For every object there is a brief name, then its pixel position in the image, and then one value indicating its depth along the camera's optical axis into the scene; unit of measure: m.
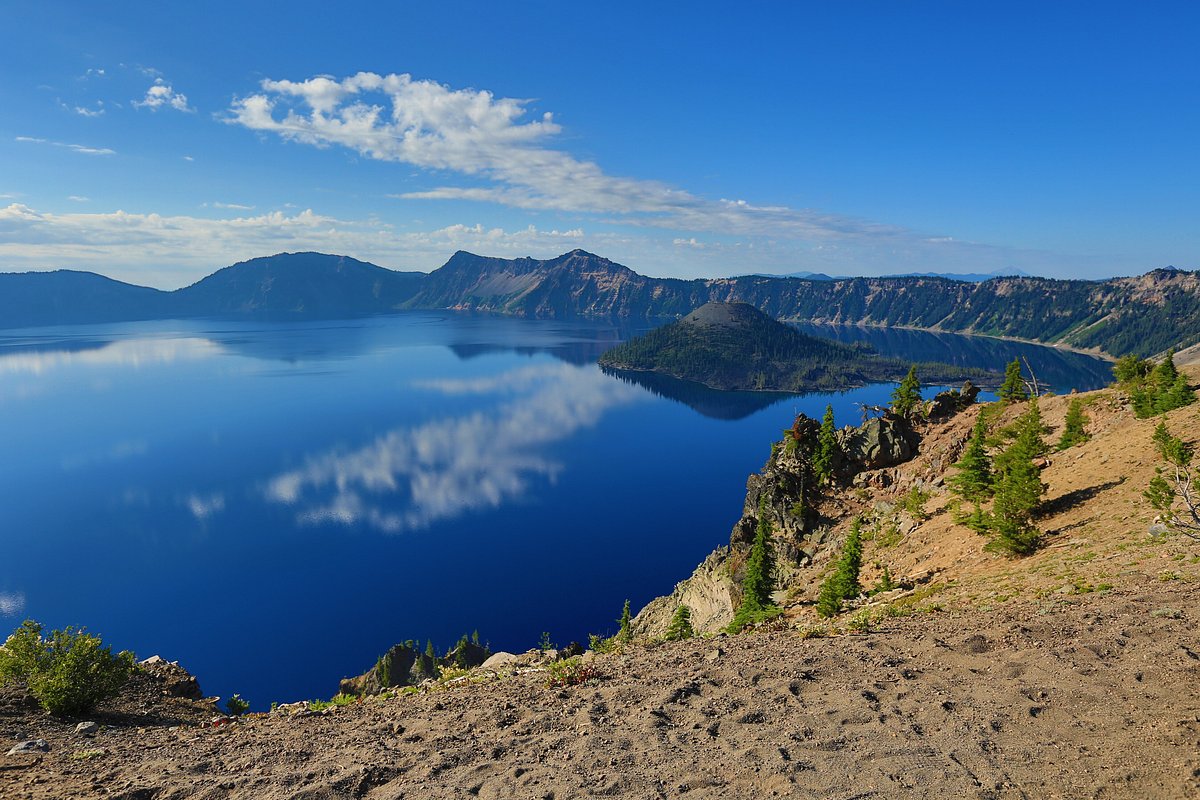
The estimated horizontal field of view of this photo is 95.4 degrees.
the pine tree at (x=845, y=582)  30.86
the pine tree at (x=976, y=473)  41.81
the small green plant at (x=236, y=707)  26.34
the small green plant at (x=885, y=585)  34.81
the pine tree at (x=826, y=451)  63.75
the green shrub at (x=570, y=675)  20.91
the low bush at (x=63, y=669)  21.59
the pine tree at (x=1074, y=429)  46.62
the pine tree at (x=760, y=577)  49.00
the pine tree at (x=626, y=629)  63.70
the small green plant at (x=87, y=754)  17.23
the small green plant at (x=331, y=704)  22.93
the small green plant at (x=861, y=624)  23.59
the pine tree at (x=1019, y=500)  31.53
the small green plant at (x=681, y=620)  51.16
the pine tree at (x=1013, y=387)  63.19
